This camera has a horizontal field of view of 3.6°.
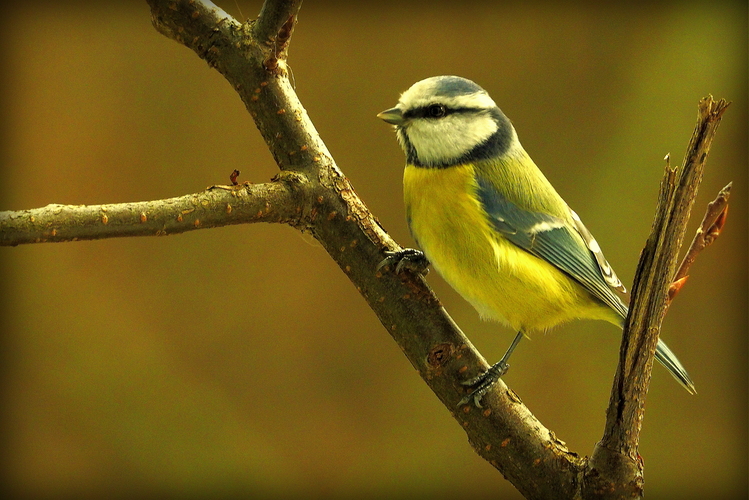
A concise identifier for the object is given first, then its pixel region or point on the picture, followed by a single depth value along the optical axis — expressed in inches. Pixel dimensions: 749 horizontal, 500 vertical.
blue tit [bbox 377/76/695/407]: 117.6
